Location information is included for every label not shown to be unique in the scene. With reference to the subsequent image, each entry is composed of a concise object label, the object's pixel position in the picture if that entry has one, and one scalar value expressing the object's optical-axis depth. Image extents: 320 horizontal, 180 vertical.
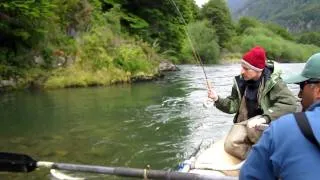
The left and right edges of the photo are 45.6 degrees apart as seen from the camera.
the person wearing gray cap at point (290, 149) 1.50
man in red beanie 3.96
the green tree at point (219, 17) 52.12
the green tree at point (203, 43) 38.90
